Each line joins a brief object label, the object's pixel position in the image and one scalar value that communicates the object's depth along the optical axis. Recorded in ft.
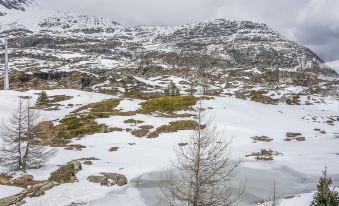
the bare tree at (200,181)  63.93
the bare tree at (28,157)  125.80
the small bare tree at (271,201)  88.33
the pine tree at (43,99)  286.03
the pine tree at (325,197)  62.03
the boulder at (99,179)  110.10
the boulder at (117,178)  111.04
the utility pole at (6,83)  366.22
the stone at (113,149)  155.74
